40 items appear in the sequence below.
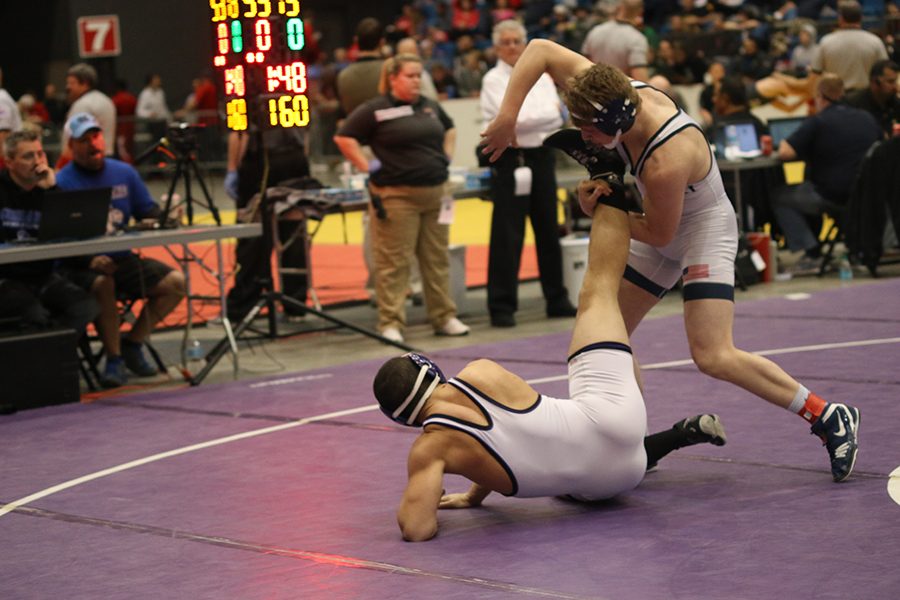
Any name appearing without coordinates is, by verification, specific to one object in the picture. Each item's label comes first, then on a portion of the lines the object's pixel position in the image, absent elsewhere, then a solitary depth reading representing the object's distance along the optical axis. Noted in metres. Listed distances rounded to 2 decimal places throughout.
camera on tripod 8.67
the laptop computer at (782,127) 13.30
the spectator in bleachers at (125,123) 24.25
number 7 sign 19.58
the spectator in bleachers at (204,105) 25.06
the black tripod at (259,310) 8.73
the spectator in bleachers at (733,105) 12.98
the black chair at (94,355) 8.68
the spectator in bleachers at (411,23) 26.06
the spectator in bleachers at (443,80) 23.38
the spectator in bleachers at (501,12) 26.83
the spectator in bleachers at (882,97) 12.67
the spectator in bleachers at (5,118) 12.23
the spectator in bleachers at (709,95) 14.92
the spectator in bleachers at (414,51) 11.43
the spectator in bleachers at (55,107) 27.36
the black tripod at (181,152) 8.64
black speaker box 7.90
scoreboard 8.88
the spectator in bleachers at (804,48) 21.11
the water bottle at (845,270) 11.53
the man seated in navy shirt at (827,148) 11.69
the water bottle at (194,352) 8.89
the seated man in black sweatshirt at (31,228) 8.32
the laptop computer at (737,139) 12.63
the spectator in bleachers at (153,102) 27.19
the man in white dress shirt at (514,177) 10.12
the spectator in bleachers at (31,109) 24.75
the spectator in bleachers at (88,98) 12.73
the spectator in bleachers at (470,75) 23.19
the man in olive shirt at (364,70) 11.24
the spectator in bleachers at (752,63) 20.80
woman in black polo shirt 9.57
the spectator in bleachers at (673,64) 20.22
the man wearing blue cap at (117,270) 8.67
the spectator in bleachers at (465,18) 27.72
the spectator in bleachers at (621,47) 11.79
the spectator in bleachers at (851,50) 13.66
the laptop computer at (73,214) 8.07
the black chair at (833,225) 11.78
